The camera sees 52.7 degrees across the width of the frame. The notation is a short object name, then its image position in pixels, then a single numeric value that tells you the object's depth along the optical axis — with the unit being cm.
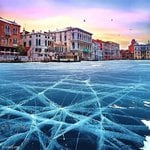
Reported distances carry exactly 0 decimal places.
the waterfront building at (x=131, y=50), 7765
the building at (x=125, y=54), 7839
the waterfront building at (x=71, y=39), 4048
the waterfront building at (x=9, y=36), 2547
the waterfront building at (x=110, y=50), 6359
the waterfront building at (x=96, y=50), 5189
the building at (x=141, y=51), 7140
